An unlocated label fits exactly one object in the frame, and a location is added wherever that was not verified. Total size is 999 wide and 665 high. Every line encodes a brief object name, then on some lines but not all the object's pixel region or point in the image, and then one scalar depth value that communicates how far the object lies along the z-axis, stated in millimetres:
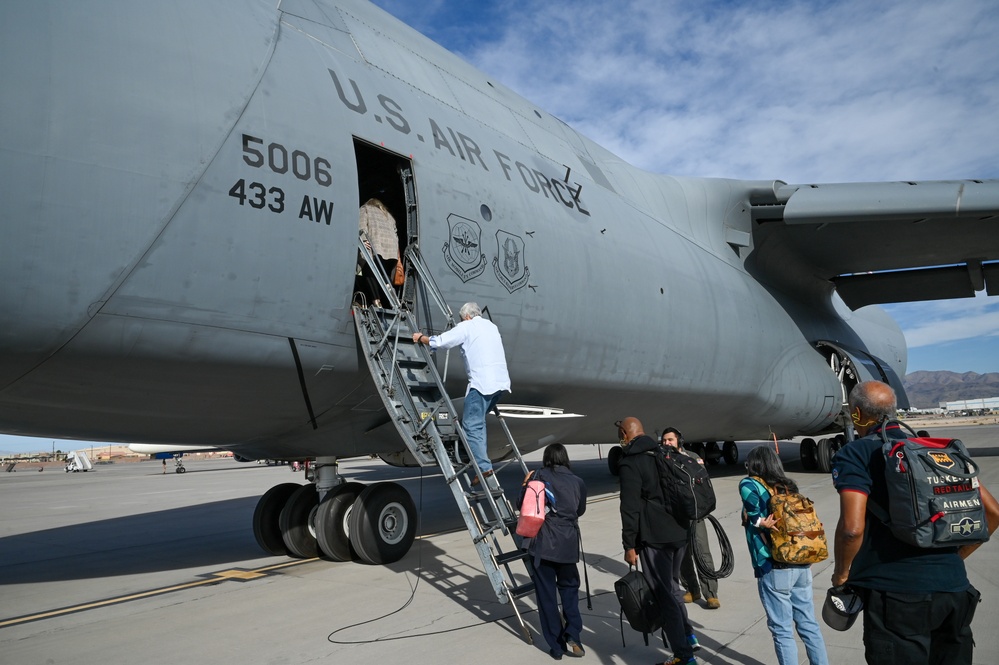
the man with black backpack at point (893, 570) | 2525
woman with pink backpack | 4238
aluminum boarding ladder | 5094
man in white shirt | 5641
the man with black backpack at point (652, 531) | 3975
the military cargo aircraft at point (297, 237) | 4441
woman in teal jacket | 3473
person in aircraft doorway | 6258
